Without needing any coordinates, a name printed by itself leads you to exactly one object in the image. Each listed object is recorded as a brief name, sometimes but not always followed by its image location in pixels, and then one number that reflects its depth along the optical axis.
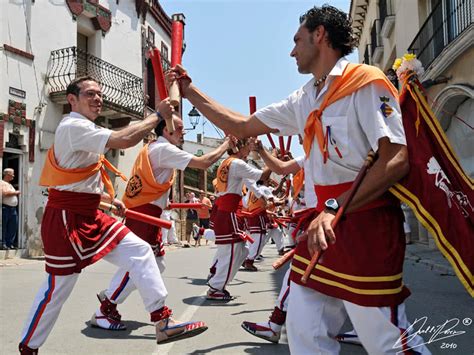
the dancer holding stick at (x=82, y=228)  3.71
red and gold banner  2.37
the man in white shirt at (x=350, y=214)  2.21
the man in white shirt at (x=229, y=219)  6.45
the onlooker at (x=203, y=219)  18.15
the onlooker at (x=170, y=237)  16.75
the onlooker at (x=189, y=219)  20.31
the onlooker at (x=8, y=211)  11.01
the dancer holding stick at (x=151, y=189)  4.87
